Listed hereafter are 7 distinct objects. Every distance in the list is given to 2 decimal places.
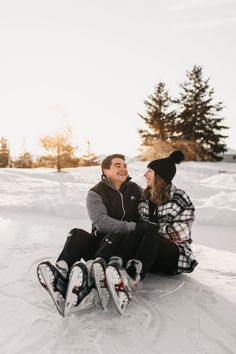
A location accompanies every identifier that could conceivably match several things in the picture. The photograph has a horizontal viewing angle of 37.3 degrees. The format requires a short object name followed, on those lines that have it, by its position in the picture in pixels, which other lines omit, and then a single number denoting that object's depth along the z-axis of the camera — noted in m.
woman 3.58
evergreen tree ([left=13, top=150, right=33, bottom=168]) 66.25
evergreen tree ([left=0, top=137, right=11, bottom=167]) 59.19
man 2.85
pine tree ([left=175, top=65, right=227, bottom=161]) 34.47
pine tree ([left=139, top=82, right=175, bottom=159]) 34.72
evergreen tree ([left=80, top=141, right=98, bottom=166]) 59.64
